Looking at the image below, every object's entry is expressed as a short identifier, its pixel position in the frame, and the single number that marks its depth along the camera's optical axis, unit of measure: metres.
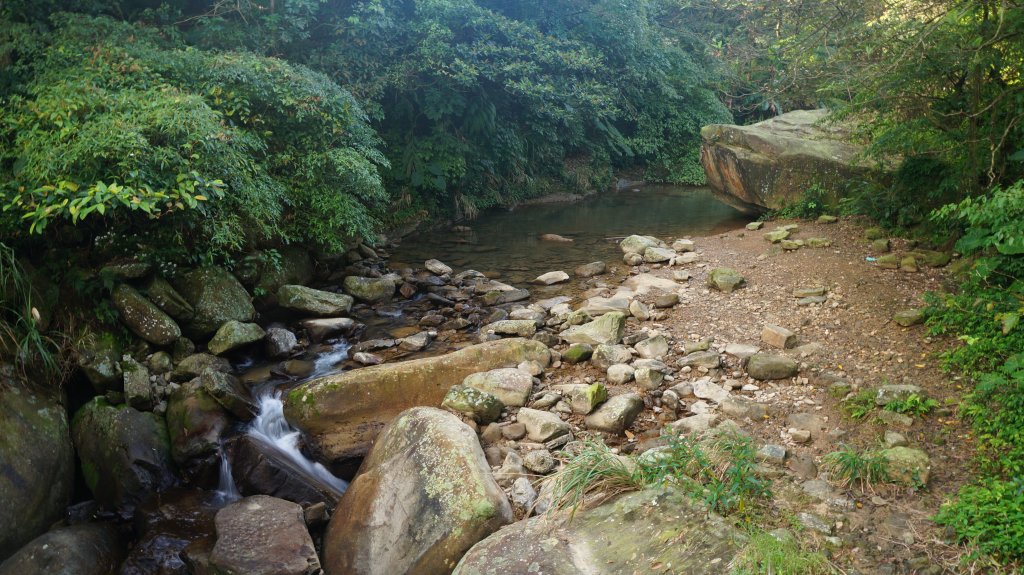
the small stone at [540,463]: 4.18
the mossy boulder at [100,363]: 5.09
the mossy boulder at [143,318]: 5.68
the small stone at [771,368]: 4.89
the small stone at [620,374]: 5.29
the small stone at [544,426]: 4.56
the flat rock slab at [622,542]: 2.92
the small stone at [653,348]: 5.73
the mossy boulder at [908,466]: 3.37
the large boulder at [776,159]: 9.77
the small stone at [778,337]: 5.39
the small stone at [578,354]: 5.82
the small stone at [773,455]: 3.81
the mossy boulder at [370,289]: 8.14
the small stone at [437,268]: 9.28
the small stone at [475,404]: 4.90
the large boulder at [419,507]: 3.46
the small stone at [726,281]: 7.21
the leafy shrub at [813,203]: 9.62
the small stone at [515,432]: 4.67
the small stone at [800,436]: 4.02
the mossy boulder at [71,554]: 3.77
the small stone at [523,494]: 3.84
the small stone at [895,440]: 3.72
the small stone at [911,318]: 5.10
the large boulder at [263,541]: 3.61
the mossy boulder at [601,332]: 6.12
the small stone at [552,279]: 8.72
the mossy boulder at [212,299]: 6.20
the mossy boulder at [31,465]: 4.05
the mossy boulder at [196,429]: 4.81
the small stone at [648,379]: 5.13
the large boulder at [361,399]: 5.02
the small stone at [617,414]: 4.61
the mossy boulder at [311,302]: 7.34
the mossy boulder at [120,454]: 4.56
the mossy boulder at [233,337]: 6.08
